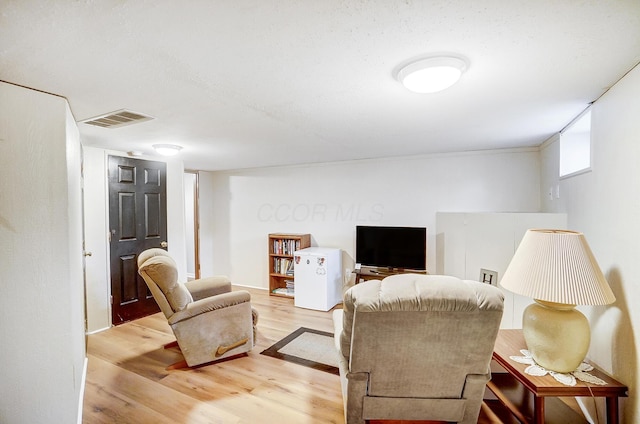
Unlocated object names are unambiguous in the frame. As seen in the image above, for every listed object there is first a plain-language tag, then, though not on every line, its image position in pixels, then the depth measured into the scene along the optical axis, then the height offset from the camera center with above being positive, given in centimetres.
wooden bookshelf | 471 -81
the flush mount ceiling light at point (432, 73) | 138 +66
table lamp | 155 -48
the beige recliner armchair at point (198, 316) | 243 -97
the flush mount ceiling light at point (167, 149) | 326 +69
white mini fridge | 418 -104
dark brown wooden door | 356 -20
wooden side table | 146 -93
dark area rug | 272 -145
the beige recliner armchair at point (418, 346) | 142 -72
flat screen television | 381 -55
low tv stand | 393 -91
